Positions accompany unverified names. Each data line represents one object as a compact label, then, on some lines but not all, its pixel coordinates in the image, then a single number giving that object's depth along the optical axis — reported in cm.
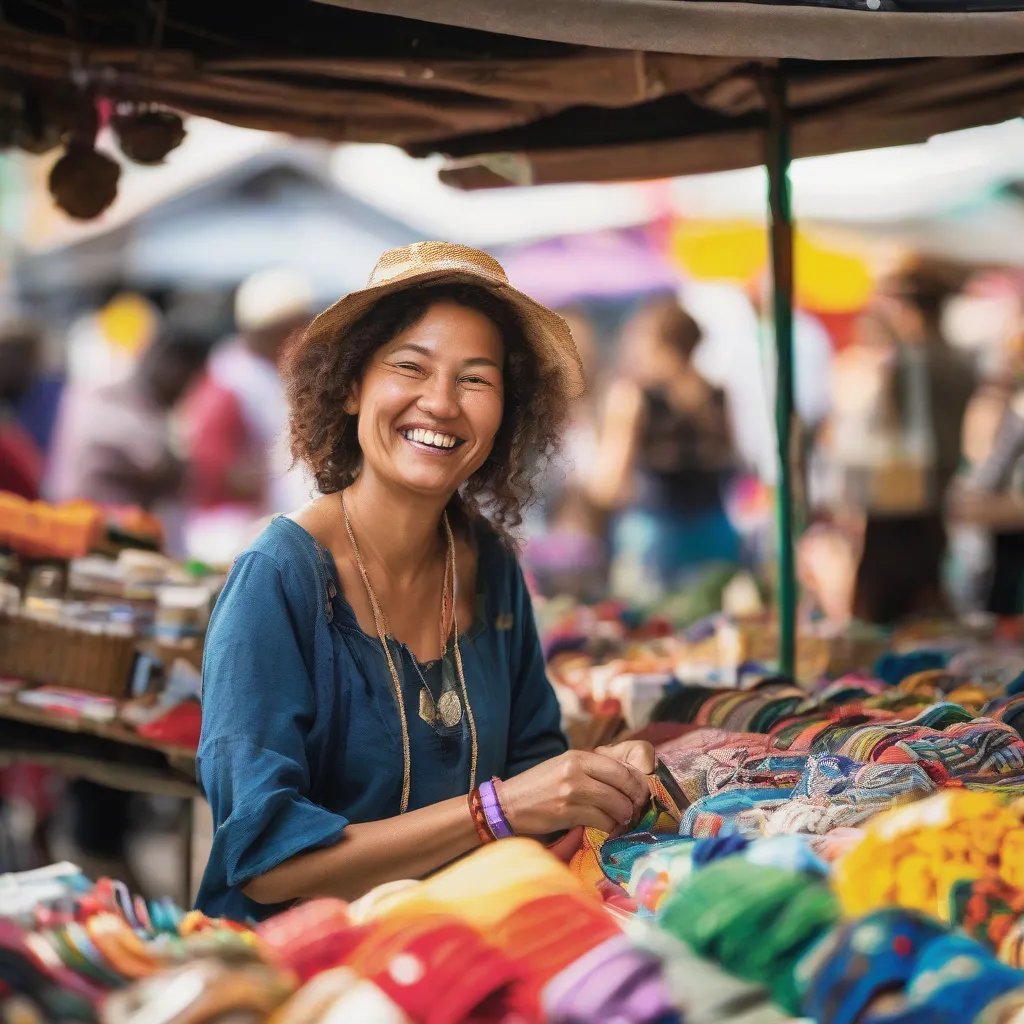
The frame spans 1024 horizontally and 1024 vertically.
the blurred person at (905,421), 644
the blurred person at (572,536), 764
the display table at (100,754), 346
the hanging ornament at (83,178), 339
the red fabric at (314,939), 144
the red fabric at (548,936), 139
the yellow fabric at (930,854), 152
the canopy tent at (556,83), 215
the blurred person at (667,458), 672
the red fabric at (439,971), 132
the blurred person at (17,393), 525
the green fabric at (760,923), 139
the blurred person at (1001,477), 659
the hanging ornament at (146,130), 327
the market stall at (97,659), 349
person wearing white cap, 681
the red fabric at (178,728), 337
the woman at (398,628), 206
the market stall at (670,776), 133
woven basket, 358
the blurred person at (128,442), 604
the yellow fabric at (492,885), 149
